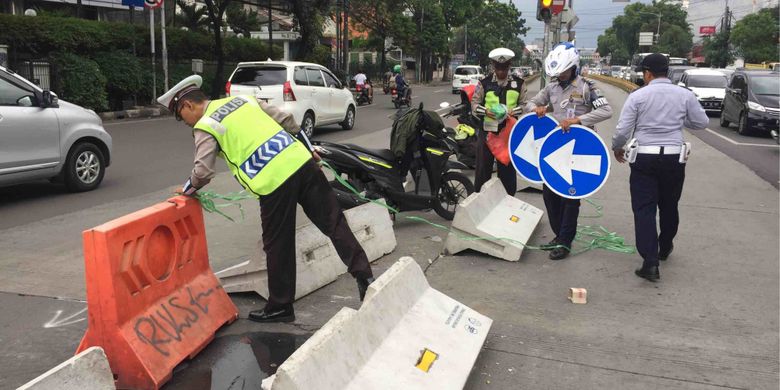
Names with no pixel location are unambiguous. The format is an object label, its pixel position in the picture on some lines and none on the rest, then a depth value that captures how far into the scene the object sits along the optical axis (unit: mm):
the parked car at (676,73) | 27544
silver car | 7629
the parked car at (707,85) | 22750
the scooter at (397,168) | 6641
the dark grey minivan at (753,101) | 16436
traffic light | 11992
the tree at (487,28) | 84312
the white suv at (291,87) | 14438
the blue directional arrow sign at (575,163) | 5660
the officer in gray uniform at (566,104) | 5668
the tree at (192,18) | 31359
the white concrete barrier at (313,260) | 4723
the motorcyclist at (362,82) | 26750
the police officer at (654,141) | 5086
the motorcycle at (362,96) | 26789
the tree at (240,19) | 35312
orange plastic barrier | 3332
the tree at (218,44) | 23267
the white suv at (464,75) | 40719
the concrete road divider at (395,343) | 2781
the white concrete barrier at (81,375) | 2576
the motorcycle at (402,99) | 24219
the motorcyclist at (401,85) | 24391
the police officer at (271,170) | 3859
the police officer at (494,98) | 6547
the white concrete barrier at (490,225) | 5770
